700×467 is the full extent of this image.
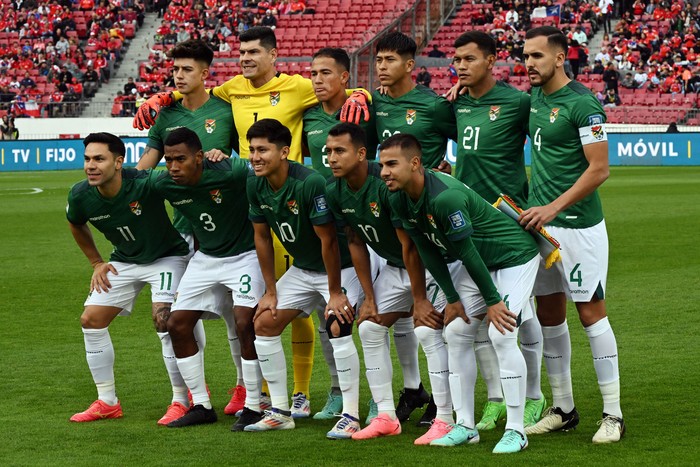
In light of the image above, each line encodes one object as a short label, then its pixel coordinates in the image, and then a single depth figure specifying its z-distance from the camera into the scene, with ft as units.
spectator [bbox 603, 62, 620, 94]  229.45
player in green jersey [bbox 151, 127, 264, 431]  46.68
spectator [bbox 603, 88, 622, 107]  226.17
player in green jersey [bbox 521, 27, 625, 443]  41.60
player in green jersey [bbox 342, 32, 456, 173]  47.57
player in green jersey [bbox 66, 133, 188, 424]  48.21
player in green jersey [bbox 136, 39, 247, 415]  51.03
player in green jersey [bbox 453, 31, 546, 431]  45.68
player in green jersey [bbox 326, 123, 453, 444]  42.52
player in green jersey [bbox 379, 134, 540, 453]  39.65
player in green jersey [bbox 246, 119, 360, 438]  44.47
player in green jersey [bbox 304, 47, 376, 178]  48.21
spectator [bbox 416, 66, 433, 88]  235.20
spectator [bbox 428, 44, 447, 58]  255.91
